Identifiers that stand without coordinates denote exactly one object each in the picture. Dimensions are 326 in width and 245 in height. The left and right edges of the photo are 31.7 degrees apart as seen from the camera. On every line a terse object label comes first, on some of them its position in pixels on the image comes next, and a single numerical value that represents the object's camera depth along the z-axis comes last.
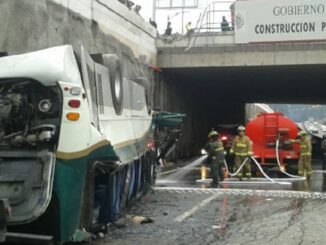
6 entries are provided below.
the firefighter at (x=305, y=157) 16.97
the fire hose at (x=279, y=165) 15.84
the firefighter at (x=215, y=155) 14.79
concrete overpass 23.41
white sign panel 23.20
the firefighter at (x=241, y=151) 16.12
